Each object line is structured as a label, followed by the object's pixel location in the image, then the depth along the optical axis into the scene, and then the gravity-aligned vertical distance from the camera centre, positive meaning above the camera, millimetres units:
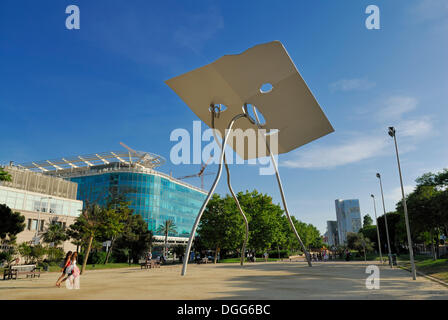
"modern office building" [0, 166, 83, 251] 42969 +4740
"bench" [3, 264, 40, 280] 16100 -2247
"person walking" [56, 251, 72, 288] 10514 -1142
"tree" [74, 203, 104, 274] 20359 +306
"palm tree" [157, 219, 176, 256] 70275 +732
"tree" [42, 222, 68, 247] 41344 -718
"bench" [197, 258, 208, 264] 37725 -3860
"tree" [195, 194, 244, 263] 36531 +556
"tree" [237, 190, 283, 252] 42922 +1333
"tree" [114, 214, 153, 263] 43875 -1418
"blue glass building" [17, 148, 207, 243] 70250 +11319
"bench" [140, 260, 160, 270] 26258 -3005
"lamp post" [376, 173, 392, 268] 27552 +3876
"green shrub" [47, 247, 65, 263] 33375 -2576
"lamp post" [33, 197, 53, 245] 42266 +641
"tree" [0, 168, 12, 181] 16816 +3102
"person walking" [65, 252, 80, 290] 10195 -1587
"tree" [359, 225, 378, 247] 71125 -1158
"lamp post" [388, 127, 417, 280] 15886 +4896
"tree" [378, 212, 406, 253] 60531 -112
